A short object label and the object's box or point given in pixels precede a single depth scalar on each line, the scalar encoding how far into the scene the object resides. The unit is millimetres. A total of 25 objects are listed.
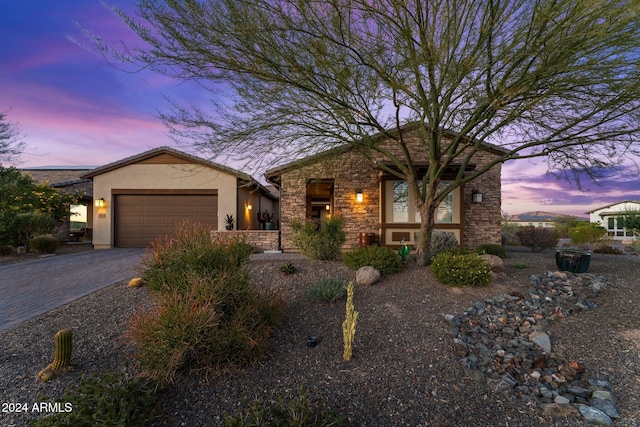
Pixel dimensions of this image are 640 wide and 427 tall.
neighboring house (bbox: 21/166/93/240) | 15003
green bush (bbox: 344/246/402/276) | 6258
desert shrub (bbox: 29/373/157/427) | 2055
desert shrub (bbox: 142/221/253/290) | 3627
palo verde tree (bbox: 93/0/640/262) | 4348
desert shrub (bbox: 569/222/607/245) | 11344
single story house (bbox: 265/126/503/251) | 10297
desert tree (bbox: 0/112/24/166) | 11719
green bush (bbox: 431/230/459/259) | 8180
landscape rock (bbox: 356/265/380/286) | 5762
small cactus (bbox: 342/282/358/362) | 3236
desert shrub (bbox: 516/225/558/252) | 10719
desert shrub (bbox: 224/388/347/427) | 2166
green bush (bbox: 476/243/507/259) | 9023
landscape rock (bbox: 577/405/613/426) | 2490
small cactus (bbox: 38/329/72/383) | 2945
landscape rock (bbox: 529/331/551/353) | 3661
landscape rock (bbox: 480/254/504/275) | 6188
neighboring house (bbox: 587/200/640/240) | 20414
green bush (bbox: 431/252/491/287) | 5340
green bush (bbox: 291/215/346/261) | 7703
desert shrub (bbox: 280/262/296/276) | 6496
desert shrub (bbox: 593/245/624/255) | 9375
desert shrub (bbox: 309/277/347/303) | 4910
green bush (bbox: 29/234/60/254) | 10672
